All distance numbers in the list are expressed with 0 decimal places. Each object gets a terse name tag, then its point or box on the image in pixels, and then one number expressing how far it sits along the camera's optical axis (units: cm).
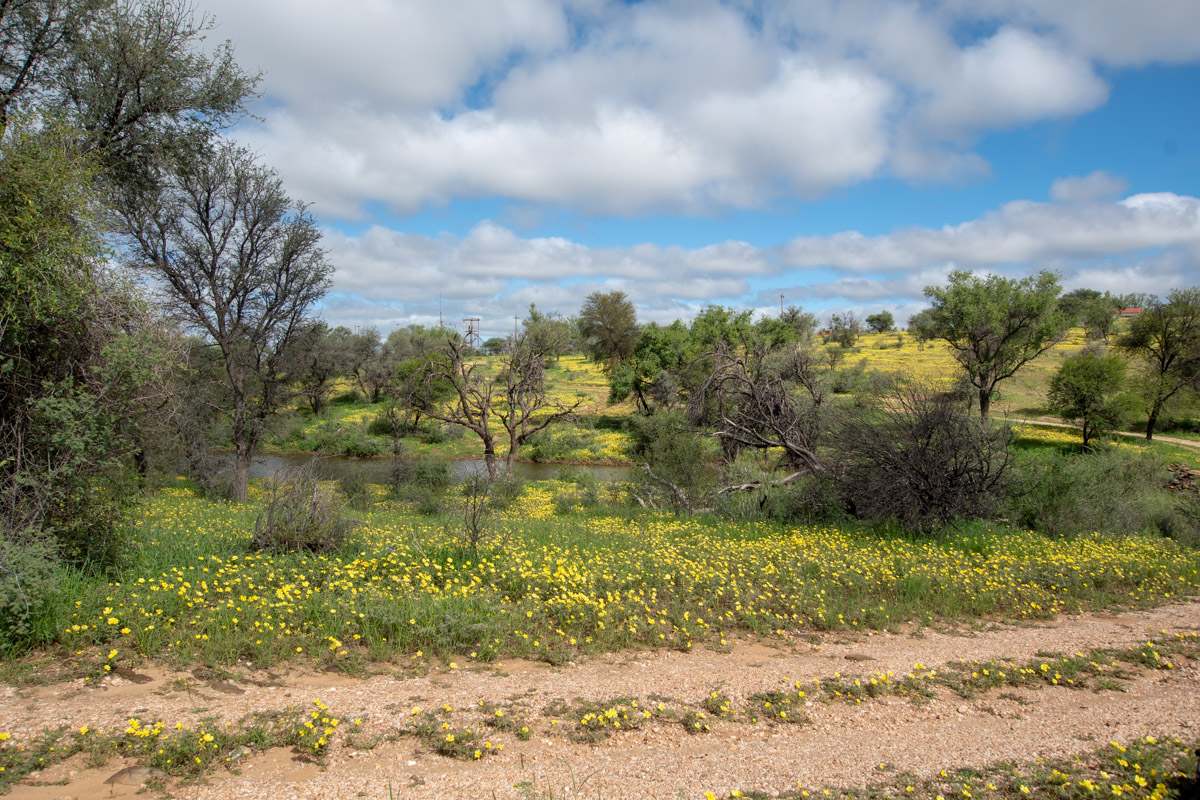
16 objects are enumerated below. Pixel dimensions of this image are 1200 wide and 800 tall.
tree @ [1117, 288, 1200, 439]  3462
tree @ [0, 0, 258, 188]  844
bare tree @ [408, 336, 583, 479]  1872
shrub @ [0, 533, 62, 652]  536
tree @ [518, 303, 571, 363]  2188
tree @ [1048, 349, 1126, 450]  3294
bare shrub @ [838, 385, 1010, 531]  1260
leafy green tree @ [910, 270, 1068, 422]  3172
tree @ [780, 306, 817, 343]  4609
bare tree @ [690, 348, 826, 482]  1548
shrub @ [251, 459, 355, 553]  813
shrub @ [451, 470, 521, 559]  877
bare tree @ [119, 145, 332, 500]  1772
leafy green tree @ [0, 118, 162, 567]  603
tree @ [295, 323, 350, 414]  4450
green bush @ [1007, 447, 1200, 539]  1304
